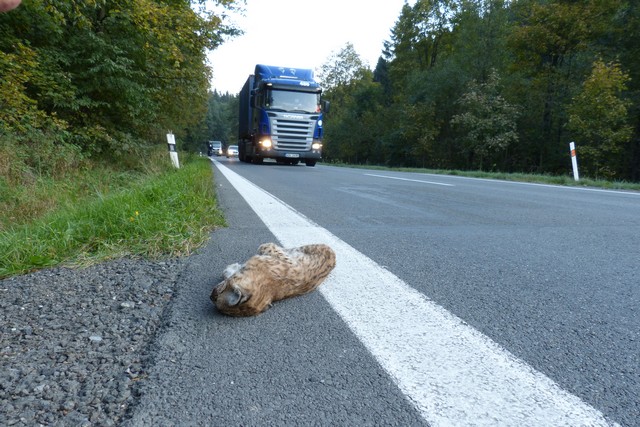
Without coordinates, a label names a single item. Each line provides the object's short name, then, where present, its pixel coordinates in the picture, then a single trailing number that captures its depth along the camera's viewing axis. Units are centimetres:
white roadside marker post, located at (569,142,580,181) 1235
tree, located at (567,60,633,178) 1850
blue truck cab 1758
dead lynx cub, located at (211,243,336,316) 178
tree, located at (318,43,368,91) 6262
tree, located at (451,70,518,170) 2638
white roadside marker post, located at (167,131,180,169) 1043
